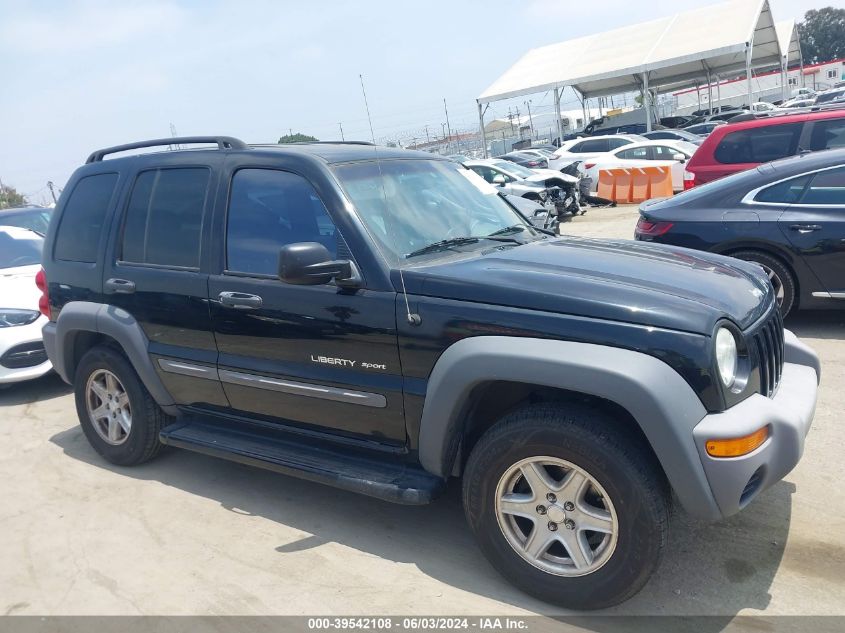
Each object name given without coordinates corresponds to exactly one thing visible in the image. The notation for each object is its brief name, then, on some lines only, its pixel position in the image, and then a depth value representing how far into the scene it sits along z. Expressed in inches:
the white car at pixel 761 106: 1302.9
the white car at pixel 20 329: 260.8
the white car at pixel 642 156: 730.8
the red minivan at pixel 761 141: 339.9
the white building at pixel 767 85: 2246.3
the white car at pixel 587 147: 815.7
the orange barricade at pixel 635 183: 675.4
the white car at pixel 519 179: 595.8
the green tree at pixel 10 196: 1315.5
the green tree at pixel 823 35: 3700.8
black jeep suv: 110.3
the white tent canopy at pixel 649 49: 1041.5
